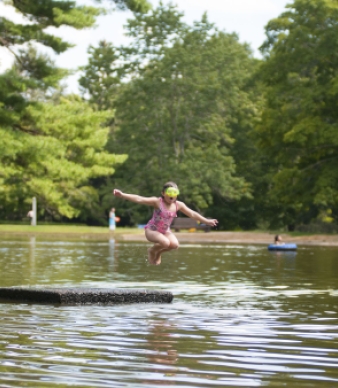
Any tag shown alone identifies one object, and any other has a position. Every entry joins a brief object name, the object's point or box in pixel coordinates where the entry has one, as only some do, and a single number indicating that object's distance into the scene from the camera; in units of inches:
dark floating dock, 568.7
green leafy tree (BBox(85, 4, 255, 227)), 2667.3
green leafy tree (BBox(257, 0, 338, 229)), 2025.1
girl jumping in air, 576.4
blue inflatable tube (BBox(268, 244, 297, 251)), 1451.8
